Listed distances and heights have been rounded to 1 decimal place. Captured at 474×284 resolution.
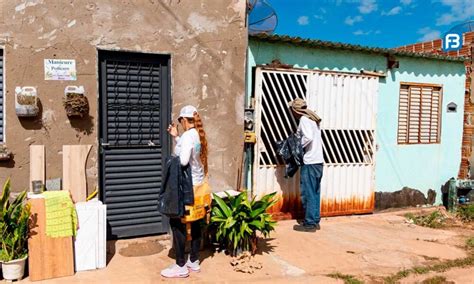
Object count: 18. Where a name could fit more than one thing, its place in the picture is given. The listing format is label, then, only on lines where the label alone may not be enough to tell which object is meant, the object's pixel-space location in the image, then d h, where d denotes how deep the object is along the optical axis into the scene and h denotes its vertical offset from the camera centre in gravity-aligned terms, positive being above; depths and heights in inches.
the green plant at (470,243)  236.4 -66.3
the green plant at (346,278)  177.3 -66.1
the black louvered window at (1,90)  188.4 +14.2
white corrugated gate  258.4 -2.6
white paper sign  193.3 +25.4
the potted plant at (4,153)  185.0 -14.3
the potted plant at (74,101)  194.5 +10.3
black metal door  209.8 -7.4
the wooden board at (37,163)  191.9 -19.2
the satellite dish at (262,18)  275.4 +74.4
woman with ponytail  169.0 -14.3
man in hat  245.9 -22.6
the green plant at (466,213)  302.4 -62.0
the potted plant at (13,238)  161.5 -46.2
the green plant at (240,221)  192.9 -45.1
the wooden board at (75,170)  198.8 -23.0
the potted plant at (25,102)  186.2 +9.0
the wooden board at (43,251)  165.3 -52.7
